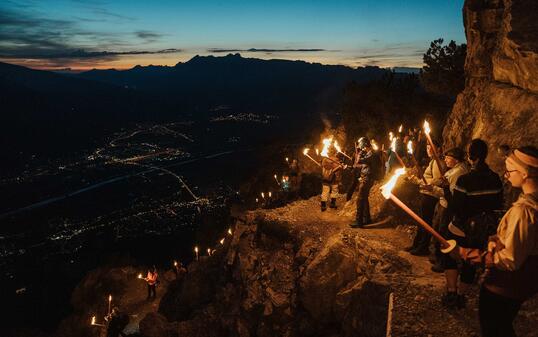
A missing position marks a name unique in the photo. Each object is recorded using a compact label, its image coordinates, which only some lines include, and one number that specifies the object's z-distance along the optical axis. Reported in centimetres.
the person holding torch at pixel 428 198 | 694
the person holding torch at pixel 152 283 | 2080
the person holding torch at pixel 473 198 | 455
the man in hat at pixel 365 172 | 997
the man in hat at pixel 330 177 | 1220
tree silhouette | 1975
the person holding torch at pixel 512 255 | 323
